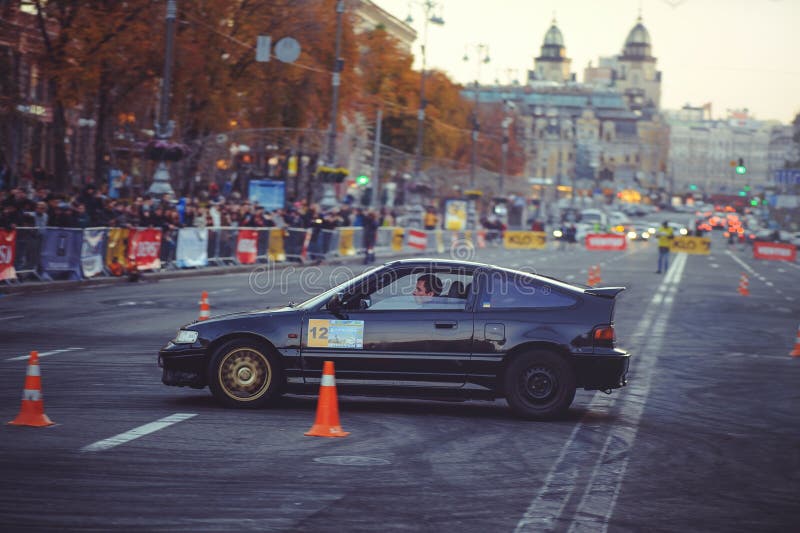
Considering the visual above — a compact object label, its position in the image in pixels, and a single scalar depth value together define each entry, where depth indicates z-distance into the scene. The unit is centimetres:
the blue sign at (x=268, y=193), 5362
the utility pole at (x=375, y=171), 7319
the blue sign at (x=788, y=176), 10099
